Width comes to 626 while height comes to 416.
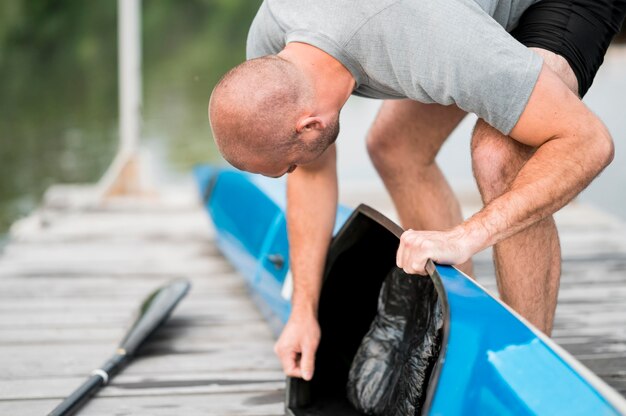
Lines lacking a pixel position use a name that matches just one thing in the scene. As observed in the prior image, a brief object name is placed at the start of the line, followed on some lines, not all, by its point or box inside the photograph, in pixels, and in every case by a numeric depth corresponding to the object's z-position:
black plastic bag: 2.30
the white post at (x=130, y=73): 5.19
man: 2.12
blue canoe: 1.91
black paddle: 2.47
